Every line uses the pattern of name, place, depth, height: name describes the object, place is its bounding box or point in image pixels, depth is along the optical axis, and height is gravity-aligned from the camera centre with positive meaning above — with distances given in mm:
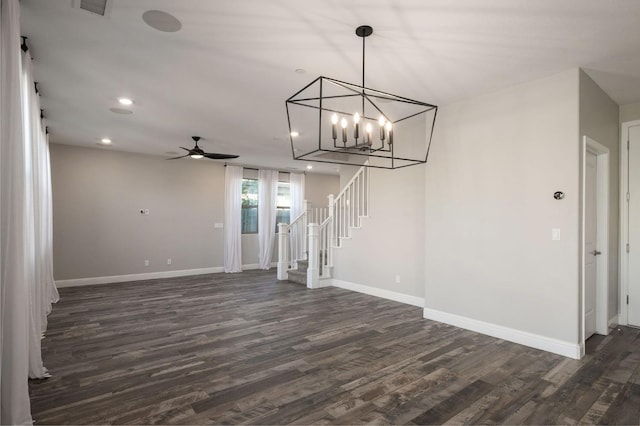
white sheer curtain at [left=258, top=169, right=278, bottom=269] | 9539 -31
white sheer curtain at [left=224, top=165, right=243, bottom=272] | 9008 -194
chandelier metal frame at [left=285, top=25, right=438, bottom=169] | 2801 +1477
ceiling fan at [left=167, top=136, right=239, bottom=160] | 5727 +1018
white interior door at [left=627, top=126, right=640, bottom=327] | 4477 -126
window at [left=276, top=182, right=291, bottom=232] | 10102 +327
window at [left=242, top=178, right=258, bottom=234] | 9562 +247
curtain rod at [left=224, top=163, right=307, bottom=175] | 9250 +1309
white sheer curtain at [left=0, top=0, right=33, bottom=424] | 2139 -161
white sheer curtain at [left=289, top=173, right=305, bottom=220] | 10148 +656
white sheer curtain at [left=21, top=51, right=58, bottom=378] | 3018 -102
